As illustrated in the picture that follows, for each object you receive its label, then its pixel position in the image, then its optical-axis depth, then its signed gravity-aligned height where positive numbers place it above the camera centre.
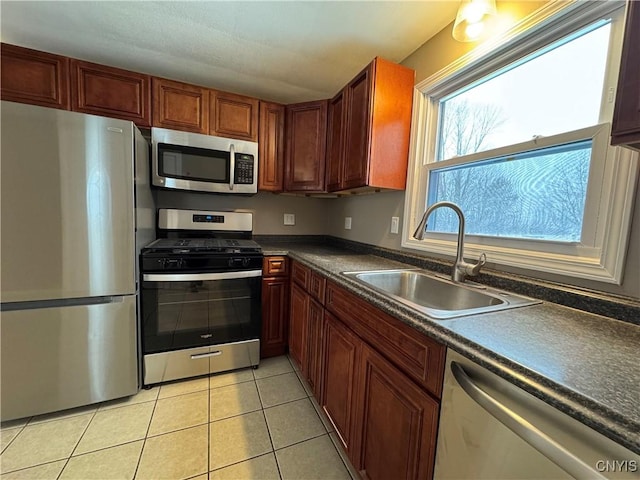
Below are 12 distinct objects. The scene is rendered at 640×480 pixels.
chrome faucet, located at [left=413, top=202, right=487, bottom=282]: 1.24 -0.16
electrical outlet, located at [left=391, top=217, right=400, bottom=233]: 1.88 -0.01
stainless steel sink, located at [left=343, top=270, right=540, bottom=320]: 0.93 -0.31
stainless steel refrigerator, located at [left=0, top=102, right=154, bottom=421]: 1.33 -0.26
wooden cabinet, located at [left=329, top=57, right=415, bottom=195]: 1.65 +0.62
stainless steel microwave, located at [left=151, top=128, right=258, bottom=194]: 1.92 +0.39
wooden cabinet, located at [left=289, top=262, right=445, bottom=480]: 0.80 -0.62
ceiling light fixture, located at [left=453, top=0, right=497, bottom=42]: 1.17 +0.94
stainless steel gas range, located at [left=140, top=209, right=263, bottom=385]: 1.72 -0.65
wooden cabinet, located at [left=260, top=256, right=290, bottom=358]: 2.09 -0.70
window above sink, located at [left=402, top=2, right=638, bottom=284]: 0.94 +0.35
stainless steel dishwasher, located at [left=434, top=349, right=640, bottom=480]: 0.45 -0.41
